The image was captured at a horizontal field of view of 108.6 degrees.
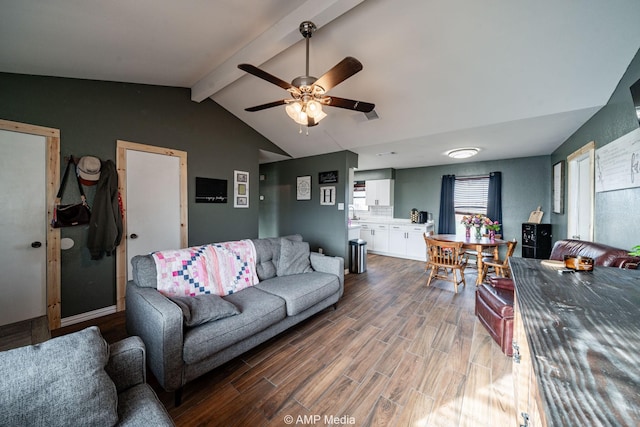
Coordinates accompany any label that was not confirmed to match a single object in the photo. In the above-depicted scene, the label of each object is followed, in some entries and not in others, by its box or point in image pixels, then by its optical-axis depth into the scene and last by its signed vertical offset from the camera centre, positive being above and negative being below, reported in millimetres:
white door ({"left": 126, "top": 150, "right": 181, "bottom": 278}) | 2955 +71
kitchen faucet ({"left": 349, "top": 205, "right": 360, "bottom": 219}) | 6951 -8
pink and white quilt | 2025 -595
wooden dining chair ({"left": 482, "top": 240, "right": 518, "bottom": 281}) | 3393 -801
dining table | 3469 -495
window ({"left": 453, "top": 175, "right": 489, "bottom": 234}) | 5234 +346
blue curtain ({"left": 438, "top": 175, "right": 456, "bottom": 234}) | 5523 +91
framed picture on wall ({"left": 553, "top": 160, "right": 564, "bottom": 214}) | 3650 +420
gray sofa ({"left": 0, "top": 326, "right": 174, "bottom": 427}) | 719 -622
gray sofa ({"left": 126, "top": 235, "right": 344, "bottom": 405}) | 1487 -854
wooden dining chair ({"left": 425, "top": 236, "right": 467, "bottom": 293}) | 3401 -718
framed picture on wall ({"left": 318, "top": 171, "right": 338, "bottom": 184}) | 4466 +642
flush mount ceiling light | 4074 +1067
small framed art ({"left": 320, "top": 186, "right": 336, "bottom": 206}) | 4496 +273
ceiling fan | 1774 +1020
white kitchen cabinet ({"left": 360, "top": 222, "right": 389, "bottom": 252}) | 5926 -682
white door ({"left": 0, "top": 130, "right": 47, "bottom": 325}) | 2230 -202
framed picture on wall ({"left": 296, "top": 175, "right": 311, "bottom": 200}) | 4918 +477
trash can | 4438 -894
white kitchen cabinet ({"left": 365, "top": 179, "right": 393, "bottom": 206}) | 6246 +501
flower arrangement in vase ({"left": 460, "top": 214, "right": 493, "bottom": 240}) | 3955 -206
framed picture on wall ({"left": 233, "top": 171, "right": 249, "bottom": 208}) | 4078 +351
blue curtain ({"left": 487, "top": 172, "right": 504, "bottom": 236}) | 4965 +351
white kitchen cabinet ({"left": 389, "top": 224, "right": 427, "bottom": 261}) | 5367 -758
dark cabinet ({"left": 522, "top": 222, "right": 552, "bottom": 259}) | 3992 -510
